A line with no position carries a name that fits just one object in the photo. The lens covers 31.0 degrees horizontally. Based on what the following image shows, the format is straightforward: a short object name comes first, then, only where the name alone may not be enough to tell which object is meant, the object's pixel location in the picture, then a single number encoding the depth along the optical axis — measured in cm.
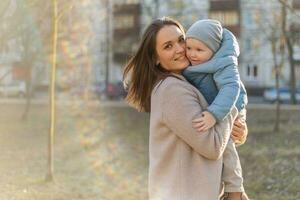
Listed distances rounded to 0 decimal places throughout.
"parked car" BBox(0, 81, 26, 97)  4019
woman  219
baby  223
